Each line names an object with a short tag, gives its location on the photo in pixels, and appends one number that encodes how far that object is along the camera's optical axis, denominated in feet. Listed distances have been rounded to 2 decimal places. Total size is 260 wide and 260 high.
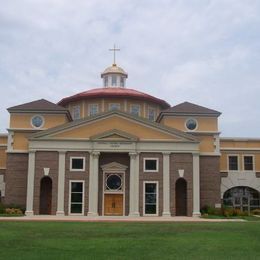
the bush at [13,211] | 139.80
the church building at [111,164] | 141.59
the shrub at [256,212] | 157.17
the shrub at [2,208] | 140.97
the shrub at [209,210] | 145.21
